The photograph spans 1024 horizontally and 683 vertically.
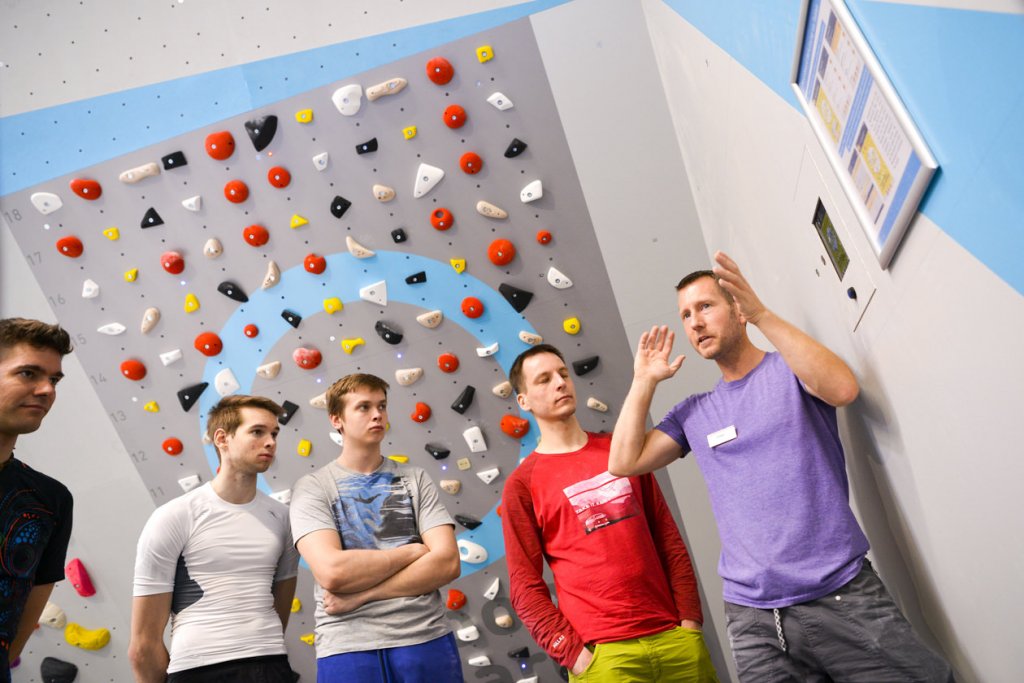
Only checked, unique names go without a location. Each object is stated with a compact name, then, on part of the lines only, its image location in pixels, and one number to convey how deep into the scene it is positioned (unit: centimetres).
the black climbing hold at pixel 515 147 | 329
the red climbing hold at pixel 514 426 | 336
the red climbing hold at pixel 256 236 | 341
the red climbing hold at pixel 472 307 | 334
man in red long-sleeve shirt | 213
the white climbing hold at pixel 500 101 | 328
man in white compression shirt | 223
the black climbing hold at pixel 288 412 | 347
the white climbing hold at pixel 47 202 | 350
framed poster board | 129
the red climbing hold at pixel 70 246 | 348
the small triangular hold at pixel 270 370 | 346
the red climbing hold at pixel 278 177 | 338
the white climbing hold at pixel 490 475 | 338
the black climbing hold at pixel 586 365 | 332
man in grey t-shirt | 221
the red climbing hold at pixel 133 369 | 348
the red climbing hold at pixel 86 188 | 346
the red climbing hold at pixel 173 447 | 351
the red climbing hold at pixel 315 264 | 340
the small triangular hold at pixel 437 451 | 339
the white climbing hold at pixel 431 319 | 336
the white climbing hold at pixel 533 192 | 330
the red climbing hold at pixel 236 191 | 340
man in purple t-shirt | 171
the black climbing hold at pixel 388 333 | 337
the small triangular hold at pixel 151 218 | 346
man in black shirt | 195
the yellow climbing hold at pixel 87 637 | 353
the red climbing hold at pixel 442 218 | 334
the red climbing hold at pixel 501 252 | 332
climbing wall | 333
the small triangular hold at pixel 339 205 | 338
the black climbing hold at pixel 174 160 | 344
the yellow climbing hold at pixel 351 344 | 341
